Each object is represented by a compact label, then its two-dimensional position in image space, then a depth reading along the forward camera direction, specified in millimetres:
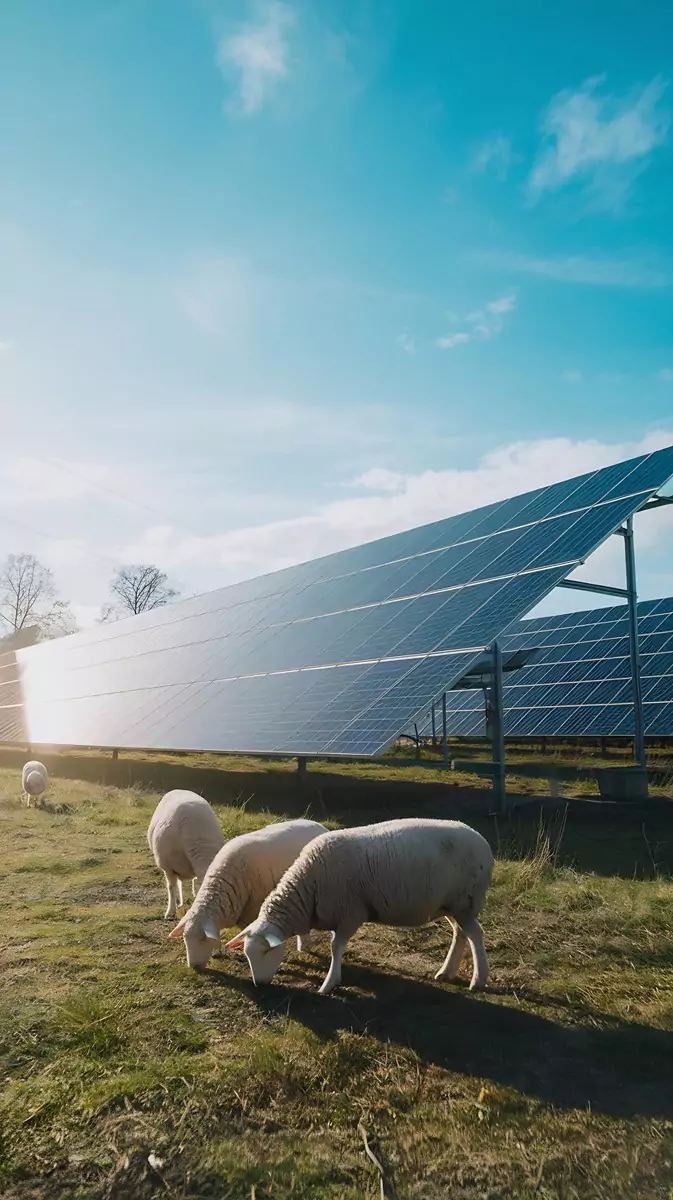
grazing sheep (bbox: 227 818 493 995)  5840
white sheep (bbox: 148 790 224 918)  7672
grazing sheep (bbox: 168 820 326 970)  6199
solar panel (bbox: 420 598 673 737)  22766
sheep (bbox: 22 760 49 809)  15977
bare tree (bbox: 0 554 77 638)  65250
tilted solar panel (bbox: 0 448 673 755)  12305
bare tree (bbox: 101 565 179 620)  64250
